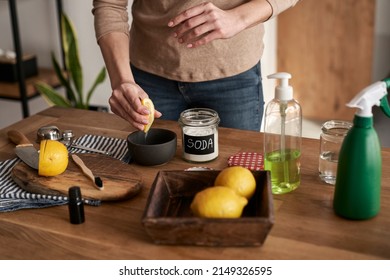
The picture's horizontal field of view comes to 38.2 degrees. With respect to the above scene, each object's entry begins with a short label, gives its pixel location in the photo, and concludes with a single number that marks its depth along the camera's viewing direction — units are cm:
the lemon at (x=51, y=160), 127
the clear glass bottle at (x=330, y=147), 131
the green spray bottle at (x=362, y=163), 107
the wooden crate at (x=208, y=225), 101
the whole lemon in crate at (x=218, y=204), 104
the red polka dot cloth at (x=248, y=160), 137
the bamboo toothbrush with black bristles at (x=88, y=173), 125
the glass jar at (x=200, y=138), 140
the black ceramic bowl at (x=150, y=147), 138
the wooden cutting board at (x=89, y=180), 124
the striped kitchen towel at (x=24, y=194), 122
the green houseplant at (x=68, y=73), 302
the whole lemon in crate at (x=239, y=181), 113
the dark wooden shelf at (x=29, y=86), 314
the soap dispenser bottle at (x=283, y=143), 126
